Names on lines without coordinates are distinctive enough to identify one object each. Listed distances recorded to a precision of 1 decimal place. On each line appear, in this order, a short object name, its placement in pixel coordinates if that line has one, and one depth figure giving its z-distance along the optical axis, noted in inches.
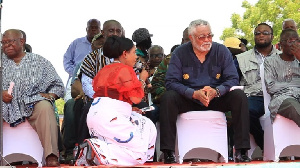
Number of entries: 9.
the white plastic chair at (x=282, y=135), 249.9
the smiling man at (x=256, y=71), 269.0
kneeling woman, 218.8
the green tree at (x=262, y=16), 989.7
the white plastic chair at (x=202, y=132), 248.8
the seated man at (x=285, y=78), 246.8
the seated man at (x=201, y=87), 241.3
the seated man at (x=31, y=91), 245.6
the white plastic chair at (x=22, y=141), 252.4
